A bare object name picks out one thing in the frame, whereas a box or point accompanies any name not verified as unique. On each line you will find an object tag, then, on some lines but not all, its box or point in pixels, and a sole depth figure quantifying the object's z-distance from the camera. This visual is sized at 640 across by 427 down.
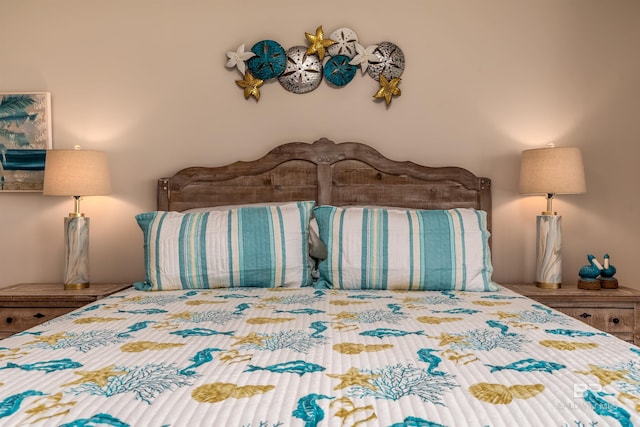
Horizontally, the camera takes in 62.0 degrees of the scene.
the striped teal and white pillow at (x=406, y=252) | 2.28
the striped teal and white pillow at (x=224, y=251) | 2.32
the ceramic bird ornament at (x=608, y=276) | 2.60
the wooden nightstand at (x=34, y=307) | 2.53
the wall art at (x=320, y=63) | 2.89
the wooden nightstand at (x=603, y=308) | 2.47
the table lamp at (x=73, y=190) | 2.66
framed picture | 2.95
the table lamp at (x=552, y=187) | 2.63
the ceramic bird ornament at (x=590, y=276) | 2.58
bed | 0.92
